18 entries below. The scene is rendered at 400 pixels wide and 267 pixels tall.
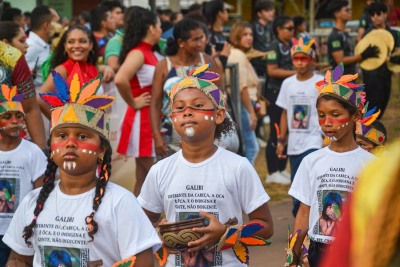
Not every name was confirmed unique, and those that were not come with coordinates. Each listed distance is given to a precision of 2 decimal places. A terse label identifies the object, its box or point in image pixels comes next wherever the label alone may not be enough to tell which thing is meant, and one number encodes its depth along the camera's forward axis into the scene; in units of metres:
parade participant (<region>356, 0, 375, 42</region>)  14.43
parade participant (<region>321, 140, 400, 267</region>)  1.49
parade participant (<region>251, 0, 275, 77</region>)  15.06
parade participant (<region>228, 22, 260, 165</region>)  11.21
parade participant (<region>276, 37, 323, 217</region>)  9.20
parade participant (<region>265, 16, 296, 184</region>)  11.84
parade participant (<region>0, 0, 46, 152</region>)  6.59
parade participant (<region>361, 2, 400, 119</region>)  13.28
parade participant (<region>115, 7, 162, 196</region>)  8.87
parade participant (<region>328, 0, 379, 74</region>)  12.72
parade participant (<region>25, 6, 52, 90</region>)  9.71
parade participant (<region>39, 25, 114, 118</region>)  8.09
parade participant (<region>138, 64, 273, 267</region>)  4.88
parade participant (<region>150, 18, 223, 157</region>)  8.08
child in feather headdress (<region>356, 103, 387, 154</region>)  6.82
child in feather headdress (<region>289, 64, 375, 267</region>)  5.53
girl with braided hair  4.04
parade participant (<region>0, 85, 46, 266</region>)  5.73
